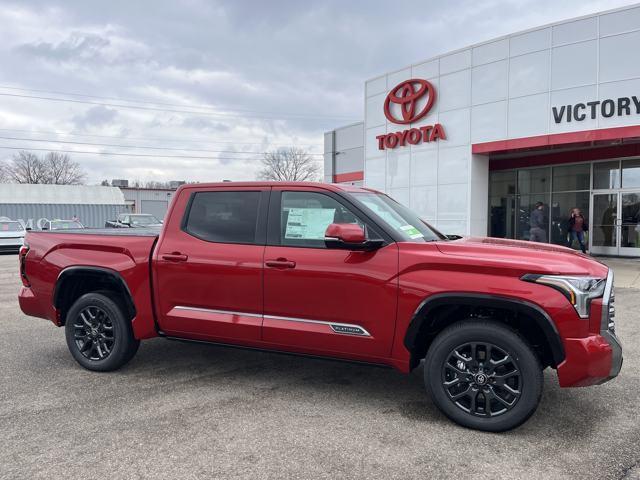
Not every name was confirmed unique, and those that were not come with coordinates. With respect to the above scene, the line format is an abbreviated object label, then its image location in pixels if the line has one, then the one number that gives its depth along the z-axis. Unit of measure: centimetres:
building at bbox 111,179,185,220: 6378
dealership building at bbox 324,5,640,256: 1347
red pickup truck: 346
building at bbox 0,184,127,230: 3347
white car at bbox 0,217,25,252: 2170
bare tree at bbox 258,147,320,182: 6700
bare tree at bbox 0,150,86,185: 7975
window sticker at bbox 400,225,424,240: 407
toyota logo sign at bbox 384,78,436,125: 1725
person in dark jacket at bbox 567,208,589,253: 1591
